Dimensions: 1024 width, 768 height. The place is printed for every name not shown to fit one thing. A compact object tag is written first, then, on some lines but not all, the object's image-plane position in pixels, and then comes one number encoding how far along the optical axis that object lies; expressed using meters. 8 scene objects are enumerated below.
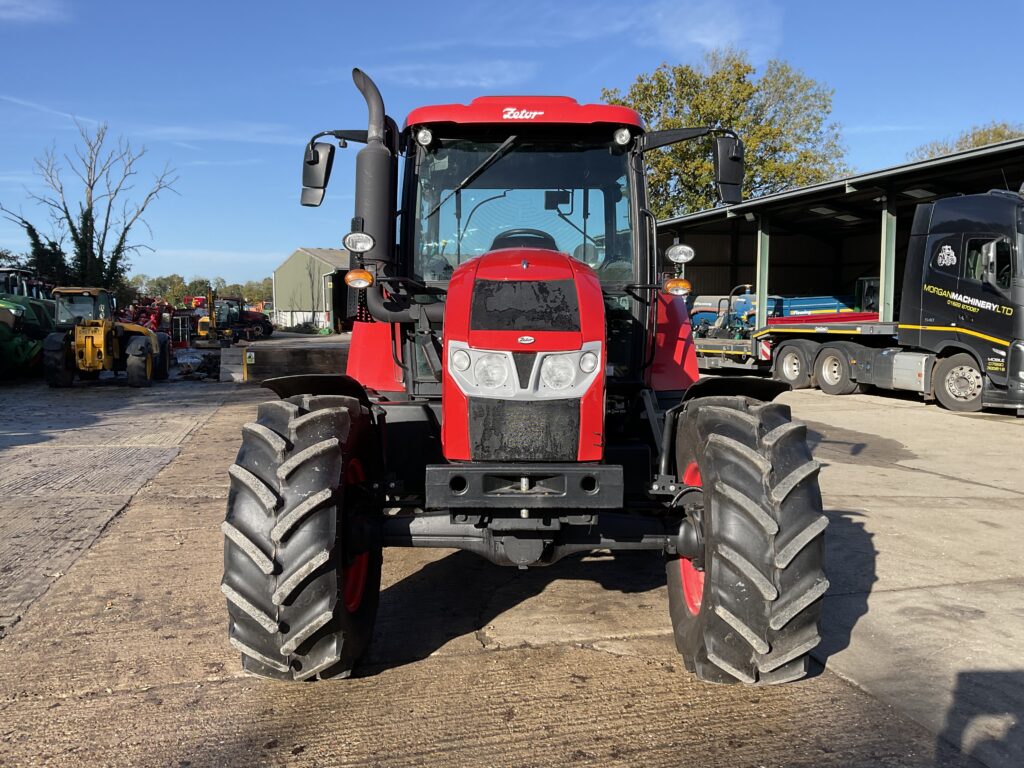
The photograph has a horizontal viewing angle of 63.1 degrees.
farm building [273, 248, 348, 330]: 68.06
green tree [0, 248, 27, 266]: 37.53
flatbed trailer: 12.45
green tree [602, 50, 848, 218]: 30.45
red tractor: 3.18
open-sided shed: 17.19
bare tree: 36.56
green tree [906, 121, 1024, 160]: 41.84
